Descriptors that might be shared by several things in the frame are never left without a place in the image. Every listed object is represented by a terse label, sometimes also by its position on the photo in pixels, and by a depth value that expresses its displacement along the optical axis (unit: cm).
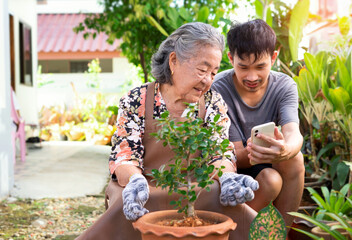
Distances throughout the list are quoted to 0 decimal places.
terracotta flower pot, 154
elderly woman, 187
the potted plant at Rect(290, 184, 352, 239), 209
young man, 229
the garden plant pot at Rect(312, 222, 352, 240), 229
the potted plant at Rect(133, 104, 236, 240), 168
